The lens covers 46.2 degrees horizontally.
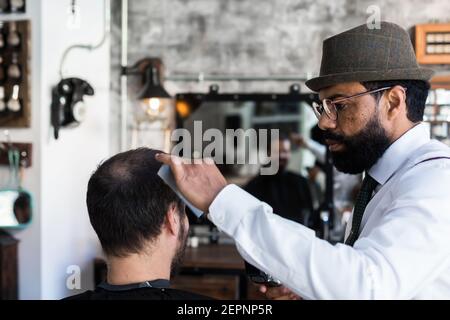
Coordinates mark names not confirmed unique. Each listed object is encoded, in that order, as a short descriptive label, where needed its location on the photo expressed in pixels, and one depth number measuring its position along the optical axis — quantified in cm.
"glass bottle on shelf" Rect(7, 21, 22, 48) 305
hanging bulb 326
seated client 138
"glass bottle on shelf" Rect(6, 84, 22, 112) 305
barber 95
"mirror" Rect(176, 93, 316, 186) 384
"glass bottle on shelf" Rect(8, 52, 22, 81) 305
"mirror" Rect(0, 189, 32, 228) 305
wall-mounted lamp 374
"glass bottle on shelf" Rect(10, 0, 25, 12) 306
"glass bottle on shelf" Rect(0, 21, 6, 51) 312
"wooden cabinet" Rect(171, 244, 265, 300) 338
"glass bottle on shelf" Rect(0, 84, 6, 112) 312
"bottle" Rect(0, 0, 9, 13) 311
